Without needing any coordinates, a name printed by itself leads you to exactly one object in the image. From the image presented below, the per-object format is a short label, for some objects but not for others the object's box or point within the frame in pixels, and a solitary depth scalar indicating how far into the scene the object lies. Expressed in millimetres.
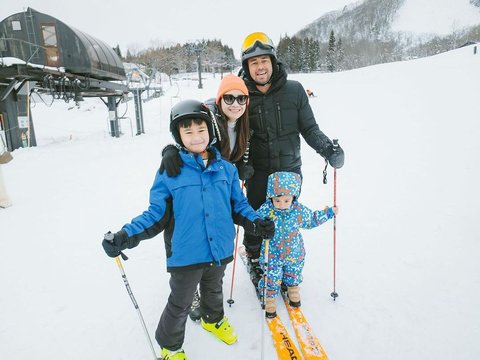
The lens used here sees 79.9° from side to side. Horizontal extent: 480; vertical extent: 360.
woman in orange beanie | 2396
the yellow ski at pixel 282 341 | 2285
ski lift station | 12602
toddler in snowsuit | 2686
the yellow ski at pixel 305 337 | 2279
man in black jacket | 2672
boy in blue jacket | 2016
